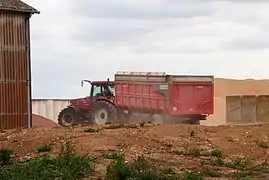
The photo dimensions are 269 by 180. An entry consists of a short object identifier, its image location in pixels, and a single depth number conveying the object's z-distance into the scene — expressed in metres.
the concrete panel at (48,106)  57.44
